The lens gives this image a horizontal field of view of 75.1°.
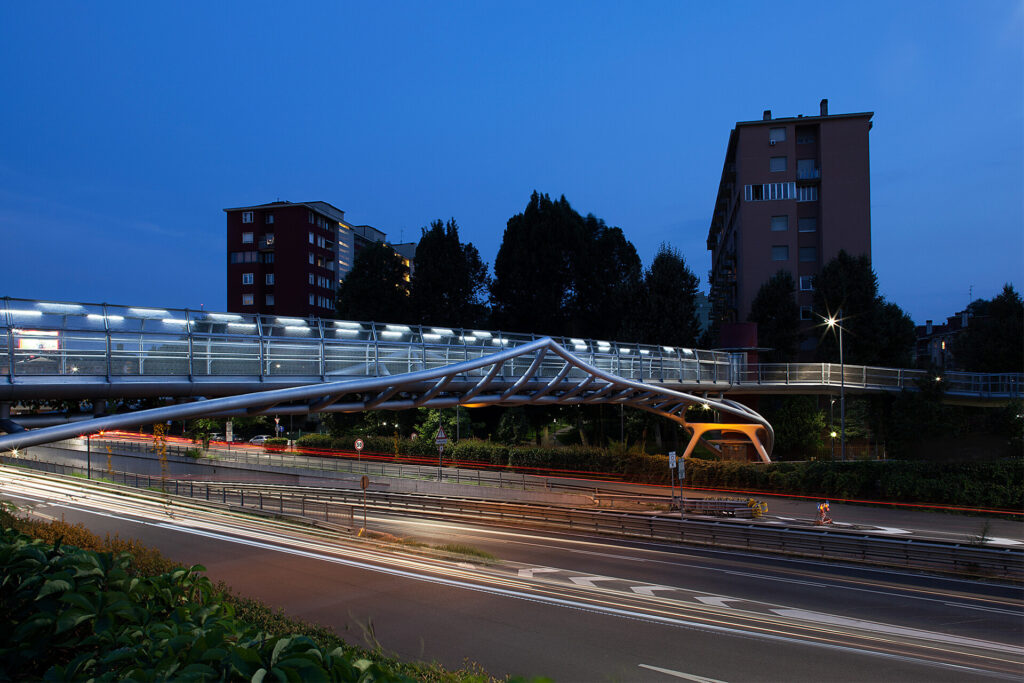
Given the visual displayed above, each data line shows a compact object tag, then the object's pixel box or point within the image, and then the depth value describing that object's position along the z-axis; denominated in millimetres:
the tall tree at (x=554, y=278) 57031
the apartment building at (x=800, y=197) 54219
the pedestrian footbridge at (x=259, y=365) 13984
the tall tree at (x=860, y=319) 48719
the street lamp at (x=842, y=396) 32216
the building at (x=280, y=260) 75500
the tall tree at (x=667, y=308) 49562
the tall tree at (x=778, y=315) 50625
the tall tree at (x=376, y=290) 57188
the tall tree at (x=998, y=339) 48344
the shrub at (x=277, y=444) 51938
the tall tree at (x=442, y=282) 56250
